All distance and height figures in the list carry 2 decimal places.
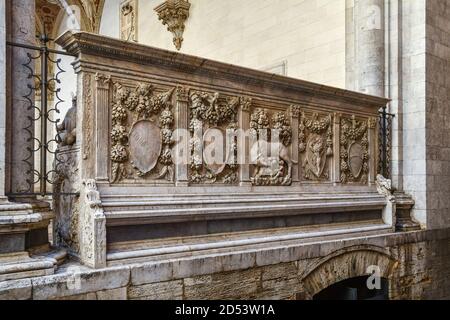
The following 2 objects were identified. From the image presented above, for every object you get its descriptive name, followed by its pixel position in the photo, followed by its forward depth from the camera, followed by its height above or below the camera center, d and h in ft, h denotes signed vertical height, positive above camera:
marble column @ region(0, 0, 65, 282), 9.01 -0.01
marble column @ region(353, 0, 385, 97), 19.44 +5.33
